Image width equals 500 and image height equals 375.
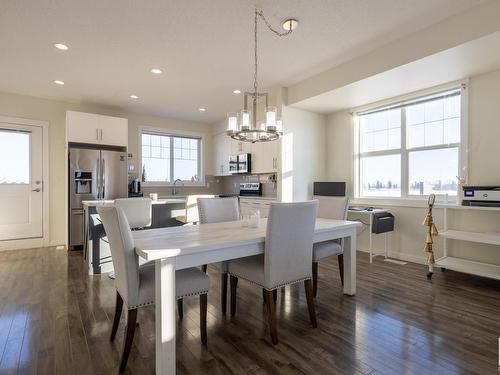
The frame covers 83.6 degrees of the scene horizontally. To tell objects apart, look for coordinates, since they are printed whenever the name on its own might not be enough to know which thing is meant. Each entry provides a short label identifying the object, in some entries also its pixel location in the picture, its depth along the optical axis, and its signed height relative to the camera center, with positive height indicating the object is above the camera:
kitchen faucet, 6.18 -0.06
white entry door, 4.54 +0.05
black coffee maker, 5.23 -0.08
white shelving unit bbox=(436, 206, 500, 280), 2.86 -0.88
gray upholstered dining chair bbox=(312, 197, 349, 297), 2.56 -0.56
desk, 3.74 -0.41
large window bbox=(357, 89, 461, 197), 3.59 +0.54
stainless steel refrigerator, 4.48 +0.10
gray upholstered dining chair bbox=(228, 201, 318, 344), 1.87 -0.50
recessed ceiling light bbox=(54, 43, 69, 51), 2.99 +1.51
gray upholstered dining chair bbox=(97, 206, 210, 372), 1.61 -0.59
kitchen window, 5.89 +0.61
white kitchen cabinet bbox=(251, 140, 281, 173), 4.84 +0.51
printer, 2.88 -0.11
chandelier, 2.38 +0.52
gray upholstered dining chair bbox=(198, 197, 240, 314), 2.83 -0.26
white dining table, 1.55 -0.40
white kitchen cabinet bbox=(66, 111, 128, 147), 4.55 +0.96
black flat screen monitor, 4.46 -0.06
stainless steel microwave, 5.41 +0.44
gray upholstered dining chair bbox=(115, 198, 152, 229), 3.05 -0.28
